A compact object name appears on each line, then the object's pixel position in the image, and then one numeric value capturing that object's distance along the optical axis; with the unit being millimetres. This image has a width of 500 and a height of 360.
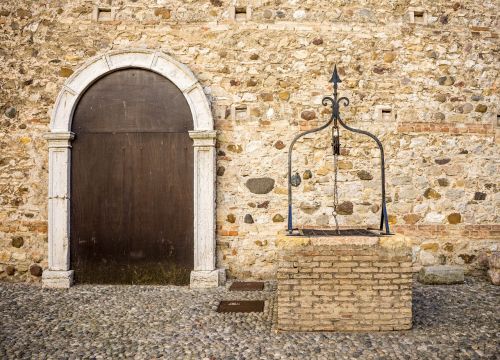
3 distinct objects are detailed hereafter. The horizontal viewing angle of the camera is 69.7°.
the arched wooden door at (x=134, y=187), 4918
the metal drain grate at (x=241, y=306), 3800
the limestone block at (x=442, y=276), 4746
